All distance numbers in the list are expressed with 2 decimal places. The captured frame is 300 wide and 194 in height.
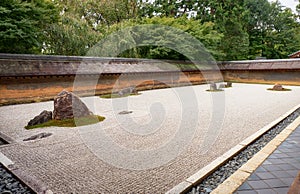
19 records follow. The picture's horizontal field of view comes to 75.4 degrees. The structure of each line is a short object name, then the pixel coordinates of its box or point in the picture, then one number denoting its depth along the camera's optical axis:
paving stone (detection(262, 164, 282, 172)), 2.25
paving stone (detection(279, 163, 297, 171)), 2.28
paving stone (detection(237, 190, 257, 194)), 1.83
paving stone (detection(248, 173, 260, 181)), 2.06
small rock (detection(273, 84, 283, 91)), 10.95
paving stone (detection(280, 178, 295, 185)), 1.99
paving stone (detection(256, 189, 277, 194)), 1.83
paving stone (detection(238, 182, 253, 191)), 1.88
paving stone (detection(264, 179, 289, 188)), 1.94
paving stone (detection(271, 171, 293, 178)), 2.11
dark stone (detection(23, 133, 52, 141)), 3.56
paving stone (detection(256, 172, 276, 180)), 2.10
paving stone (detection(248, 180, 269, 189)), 1.91
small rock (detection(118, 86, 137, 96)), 9.34
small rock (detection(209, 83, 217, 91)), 10.91
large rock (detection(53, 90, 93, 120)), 4.73
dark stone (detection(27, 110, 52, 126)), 4.46
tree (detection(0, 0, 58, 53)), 9.41
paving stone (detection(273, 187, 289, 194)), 1.83
